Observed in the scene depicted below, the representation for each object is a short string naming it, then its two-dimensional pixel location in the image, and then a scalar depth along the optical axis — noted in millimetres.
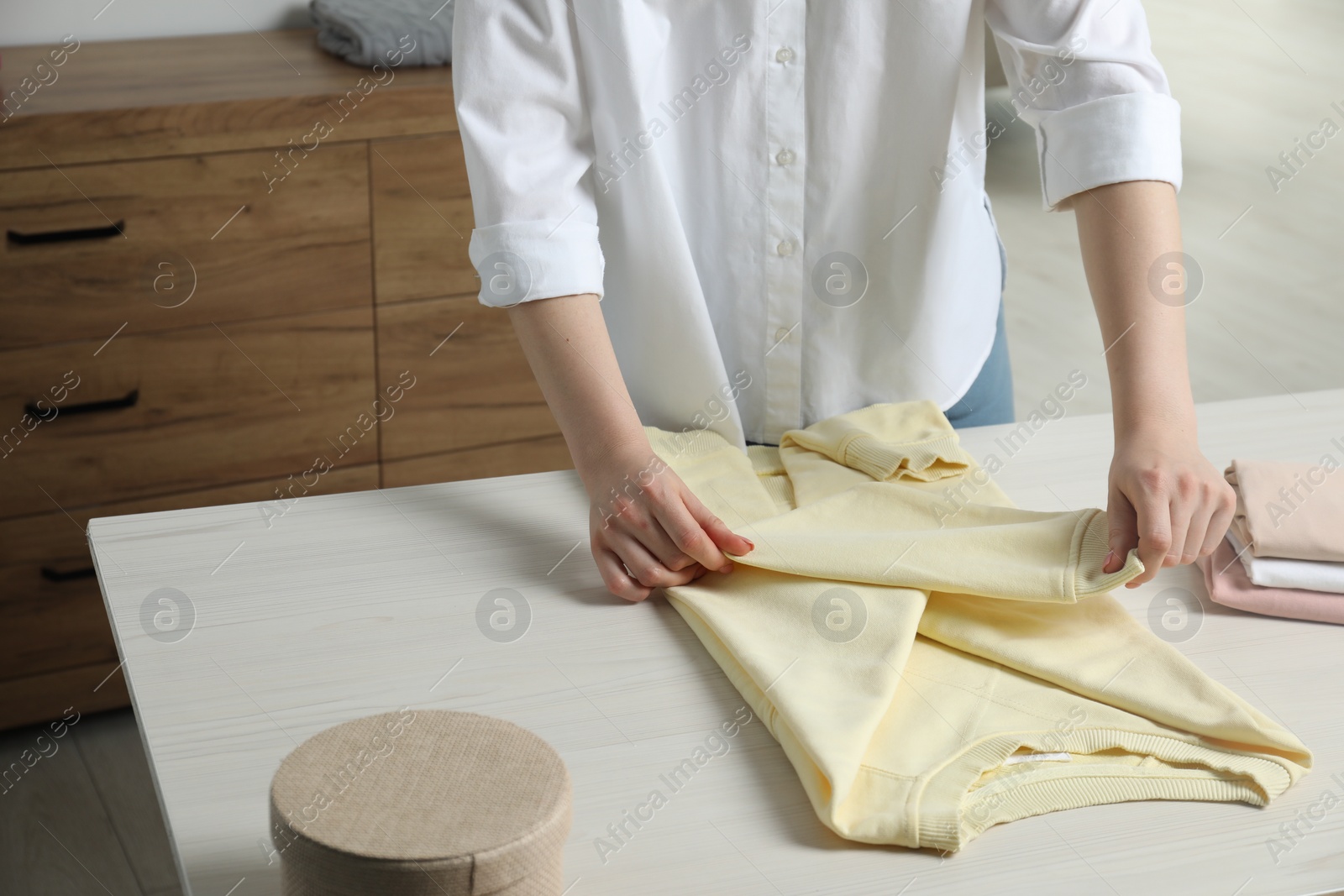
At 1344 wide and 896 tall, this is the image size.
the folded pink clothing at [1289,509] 877
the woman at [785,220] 919
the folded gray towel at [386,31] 1942
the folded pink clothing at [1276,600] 864
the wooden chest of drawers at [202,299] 1770
